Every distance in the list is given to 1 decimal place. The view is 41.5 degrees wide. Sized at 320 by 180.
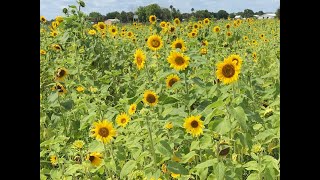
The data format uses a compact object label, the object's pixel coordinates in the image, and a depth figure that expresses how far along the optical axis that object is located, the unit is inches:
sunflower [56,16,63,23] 180.1
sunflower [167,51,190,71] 98.7
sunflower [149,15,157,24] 201.1
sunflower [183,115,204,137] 77.6
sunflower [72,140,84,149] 76.4
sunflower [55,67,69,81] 102.8
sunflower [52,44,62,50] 173.9
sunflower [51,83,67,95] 100.7
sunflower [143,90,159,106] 86.5
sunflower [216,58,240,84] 76.5
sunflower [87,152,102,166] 81.1
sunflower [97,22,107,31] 219.4
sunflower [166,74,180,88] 103.2
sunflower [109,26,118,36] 229.6
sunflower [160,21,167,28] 203.5
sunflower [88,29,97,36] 181.1
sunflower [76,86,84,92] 123.7
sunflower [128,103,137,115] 89.0
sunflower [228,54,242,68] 79.7
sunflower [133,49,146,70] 112.9
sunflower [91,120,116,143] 79.5
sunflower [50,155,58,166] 82.6
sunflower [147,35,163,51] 124.0
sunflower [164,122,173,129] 78.7
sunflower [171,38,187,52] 122.8
